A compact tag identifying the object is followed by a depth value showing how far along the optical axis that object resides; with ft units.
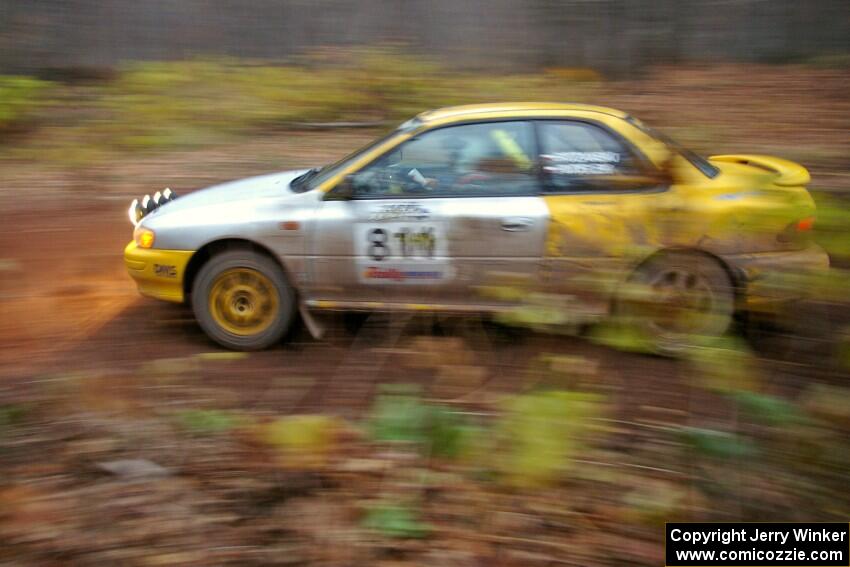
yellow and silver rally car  15.58
